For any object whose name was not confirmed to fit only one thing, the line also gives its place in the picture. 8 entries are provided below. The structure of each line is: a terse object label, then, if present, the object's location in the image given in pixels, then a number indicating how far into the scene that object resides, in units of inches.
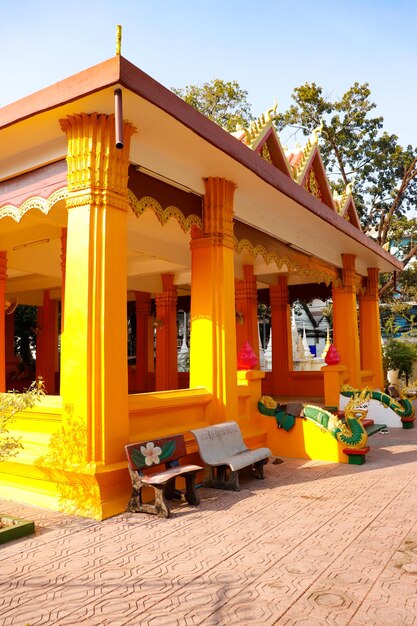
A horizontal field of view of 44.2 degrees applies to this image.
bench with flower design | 195.2
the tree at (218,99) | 796.6
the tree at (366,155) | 776.3
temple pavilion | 199.9
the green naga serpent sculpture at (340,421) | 295.1
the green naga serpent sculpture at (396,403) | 433.4
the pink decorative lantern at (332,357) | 428.8
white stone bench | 233.5
